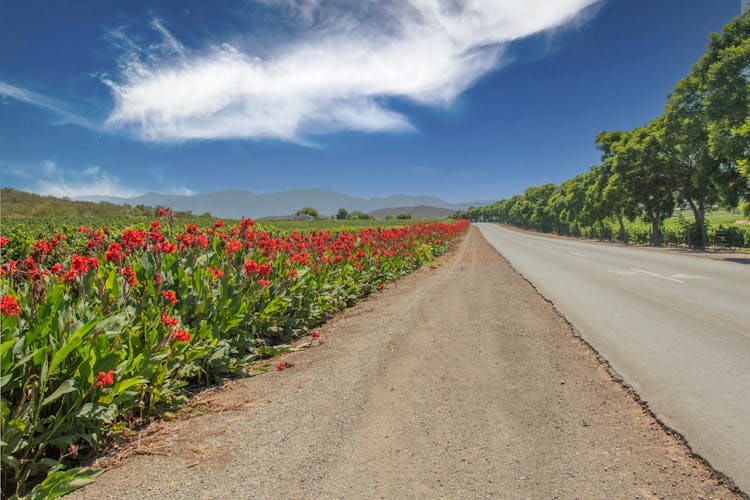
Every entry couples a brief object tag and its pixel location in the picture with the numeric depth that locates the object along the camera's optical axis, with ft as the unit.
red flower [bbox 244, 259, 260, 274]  14.87
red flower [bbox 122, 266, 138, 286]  11.48
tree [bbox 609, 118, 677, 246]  104.22
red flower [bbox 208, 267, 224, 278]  14.59
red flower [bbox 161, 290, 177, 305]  11.23
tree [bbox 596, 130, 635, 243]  117.70
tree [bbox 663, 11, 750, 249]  66.39
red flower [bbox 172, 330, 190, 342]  10.60
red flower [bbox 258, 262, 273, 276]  14.85
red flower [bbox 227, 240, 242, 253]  16.62
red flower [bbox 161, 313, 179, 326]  10.47
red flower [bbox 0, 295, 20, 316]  8.05
